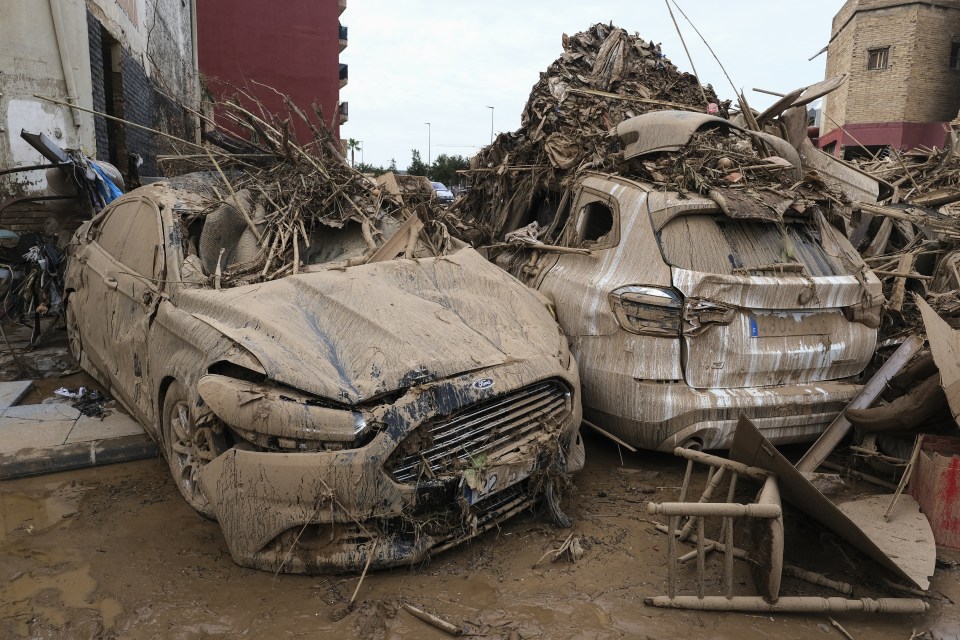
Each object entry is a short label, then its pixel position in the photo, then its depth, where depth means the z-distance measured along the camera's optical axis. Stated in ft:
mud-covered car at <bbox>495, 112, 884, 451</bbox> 12.17
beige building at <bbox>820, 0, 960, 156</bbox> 82.94
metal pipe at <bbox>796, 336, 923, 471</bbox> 12.23
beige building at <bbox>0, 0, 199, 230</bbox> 25.21
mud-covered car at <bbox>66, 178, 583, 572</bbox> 8.89
